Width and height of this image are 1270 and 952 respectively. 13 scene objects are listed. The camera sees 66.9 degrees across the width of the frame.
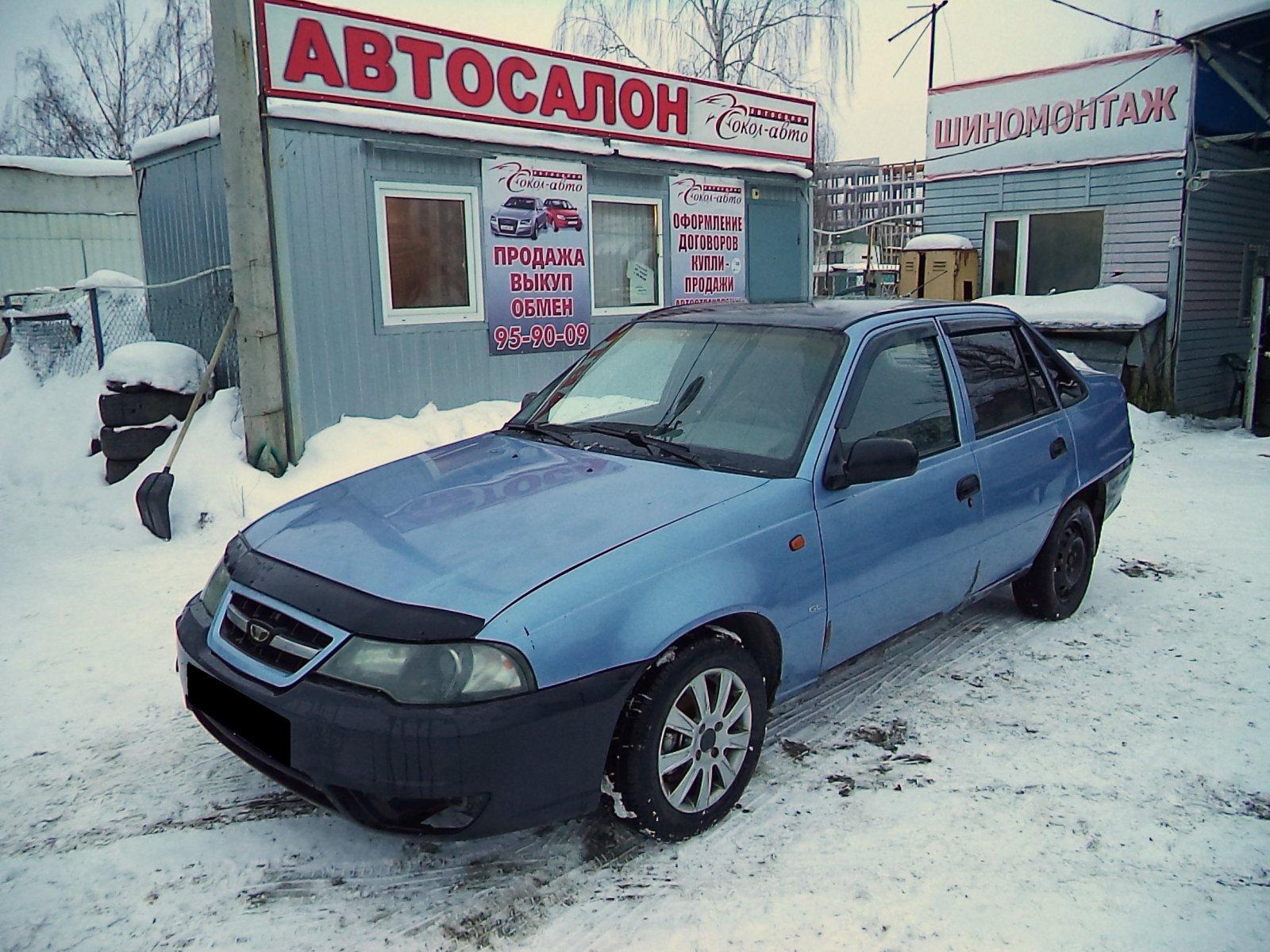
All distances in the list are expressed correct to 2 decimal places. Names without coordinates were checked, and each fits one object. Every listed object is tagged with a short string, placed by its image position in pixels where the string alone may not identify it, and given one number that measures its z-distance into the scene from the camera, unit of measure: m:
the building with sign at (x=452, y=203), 7.36
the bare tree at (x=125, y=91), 28.95
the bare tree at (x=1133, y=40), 27.19
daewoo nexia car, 2.47
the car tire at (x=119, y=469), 7.39
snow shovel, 6.20
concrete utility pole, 6.61
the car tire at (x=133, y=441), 7.31
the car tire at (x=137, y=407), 7.27
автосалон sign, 7.09
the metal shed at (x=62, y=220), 17.23
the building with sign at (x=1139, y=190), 11.73
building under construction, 28.00
